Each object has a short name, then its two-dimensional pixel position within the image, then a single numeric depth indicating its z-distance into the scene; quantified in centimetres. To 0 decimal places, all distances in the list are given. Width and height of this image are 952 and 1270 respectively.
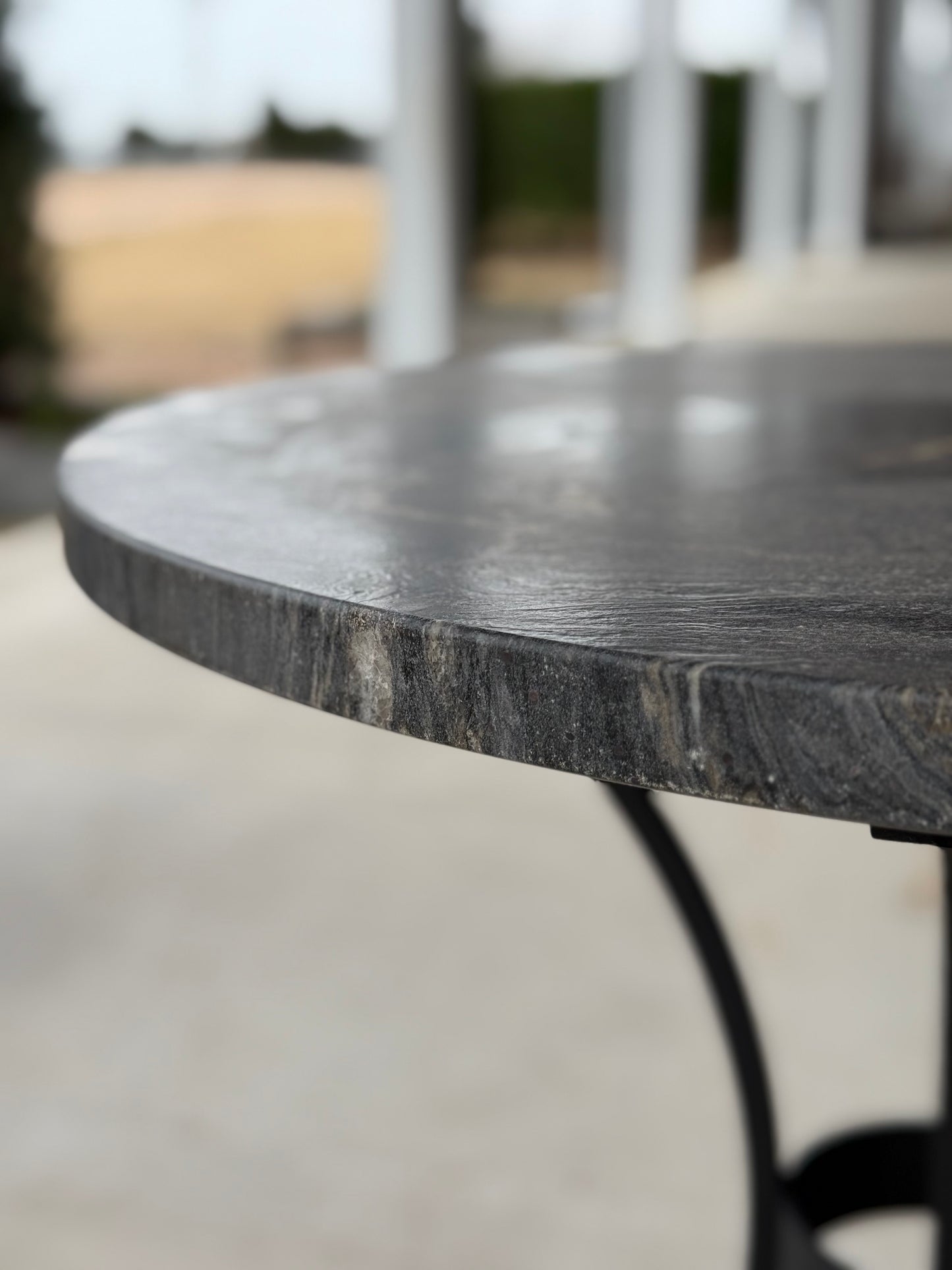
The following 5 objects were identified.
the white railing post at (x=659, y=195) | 759
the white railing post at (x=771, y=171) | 998
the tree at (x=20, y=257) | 407
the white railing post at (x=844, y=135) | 1147
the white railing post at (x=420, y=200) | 491
